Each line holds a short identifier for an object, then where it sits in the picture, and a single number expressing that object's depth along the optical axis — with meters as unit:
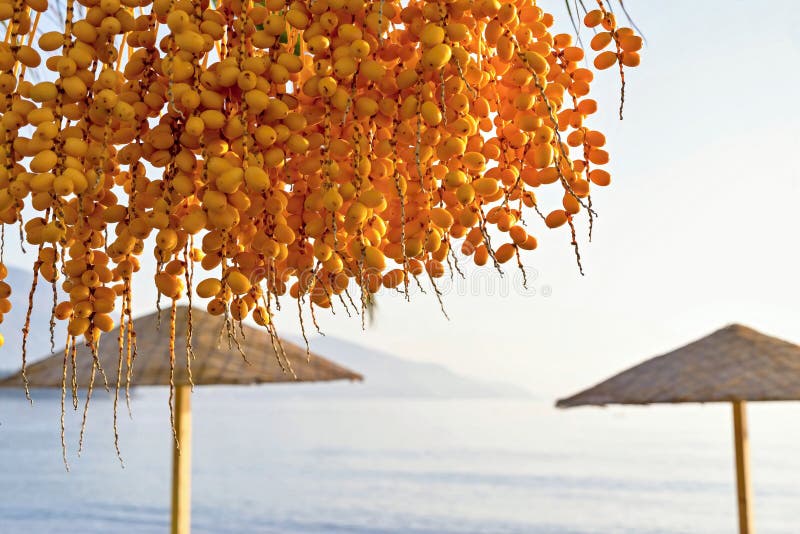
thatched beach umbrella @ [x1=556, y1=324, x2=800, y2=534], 4.09
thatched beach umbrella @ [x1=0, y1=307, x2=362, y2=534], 4.09
